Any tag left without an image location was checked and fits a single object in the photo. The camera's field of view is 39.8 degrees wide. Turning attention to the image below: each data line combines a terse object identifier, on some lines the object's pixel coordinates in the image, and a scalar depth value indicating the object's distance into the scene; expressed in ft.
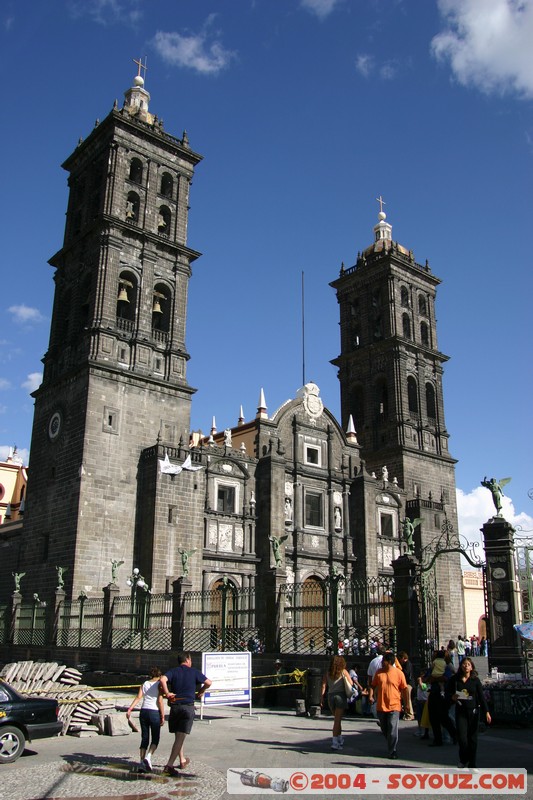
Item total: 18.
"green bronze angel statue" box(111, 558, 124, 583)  88.62
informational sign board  49.73
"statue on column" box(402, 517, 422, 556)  63.41
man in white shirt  49.96
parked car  36.35
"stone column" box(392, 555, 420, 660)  55.88
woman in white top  32.35
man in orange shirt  34.86
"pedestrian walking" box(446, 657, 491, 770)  31.42
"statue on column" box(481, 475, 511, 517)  60.59
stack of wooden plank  47.09
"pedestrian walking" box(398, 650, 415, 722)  47.83
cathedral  104.68
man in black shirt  31.71
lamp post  78.18
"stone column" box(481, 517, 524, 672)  55.06
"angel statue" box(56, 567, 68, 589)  94.86
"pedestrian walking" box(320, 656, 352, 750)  37.32
